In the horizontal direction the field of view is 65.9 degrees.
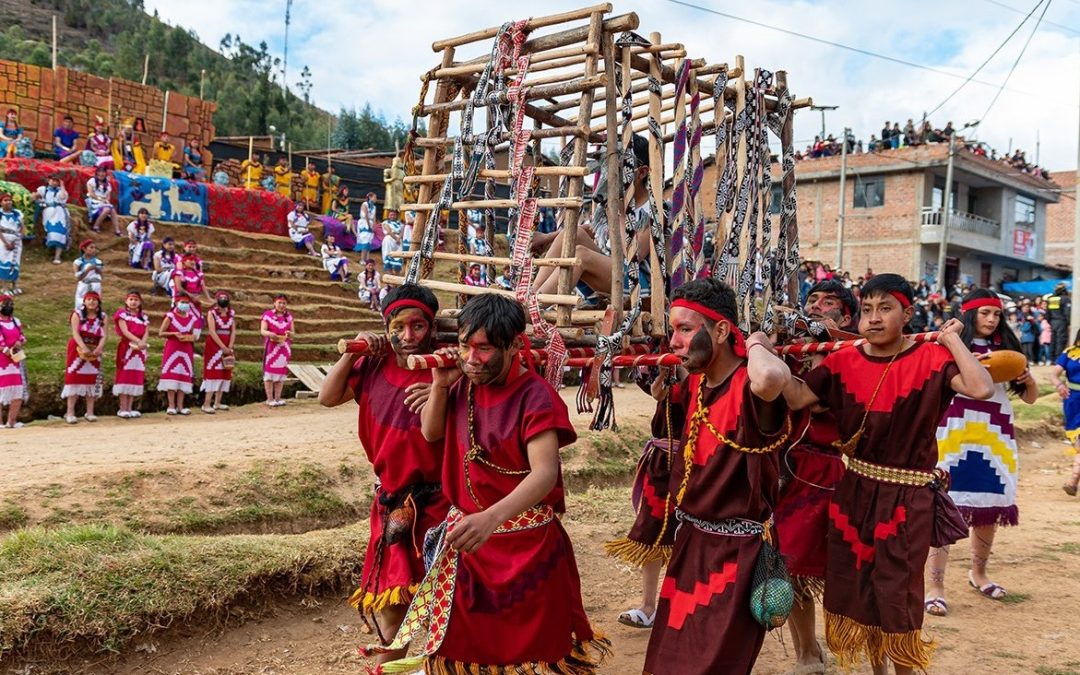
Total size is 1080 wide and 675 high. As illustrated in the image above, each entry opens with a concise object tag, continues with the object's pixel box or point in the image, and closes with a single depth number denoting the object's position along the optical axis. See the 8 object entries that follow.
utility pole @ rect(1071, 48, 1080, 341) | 14.33
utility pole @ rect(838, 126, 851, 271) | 30.59
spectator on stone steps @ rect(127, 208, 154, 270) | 15.64
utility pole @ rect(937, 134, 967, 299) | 28.91
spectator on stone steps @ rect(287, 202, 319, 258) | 19.34
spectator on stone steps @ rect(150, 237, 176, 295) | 14.80
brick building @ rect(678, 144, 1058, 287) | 31.45
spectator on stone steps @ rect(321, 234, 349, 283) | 18.64
